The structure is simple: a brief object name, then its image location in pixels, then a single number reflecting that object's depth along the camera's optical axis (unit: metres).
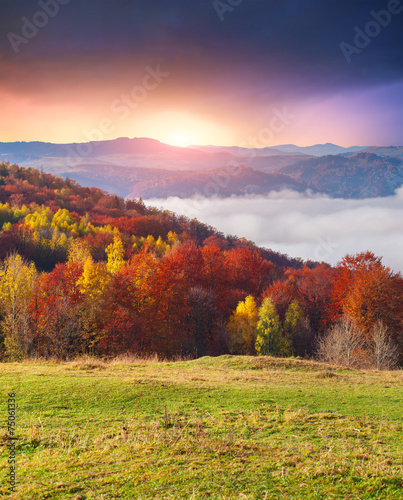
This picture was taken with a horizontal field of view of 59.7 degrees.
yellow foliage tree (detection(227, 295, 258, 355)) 49.84
